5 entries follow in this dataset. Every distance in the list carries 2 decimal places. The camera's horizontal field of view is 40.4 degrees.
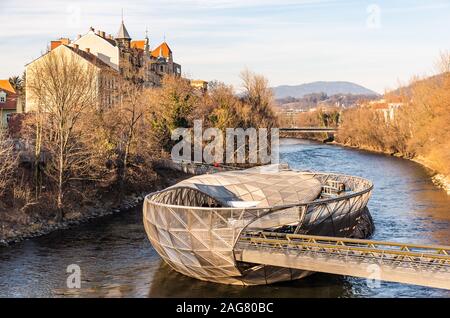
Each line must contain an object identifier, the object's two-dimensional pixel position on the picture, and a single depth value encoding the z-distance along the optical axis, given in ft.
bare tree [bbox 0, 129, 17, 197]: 132.22
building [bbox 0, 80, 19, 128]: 243.19
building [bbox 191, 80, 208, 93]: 457.76
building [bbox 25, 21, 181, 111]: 229.25
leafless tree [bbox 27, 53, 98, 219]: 152.66
